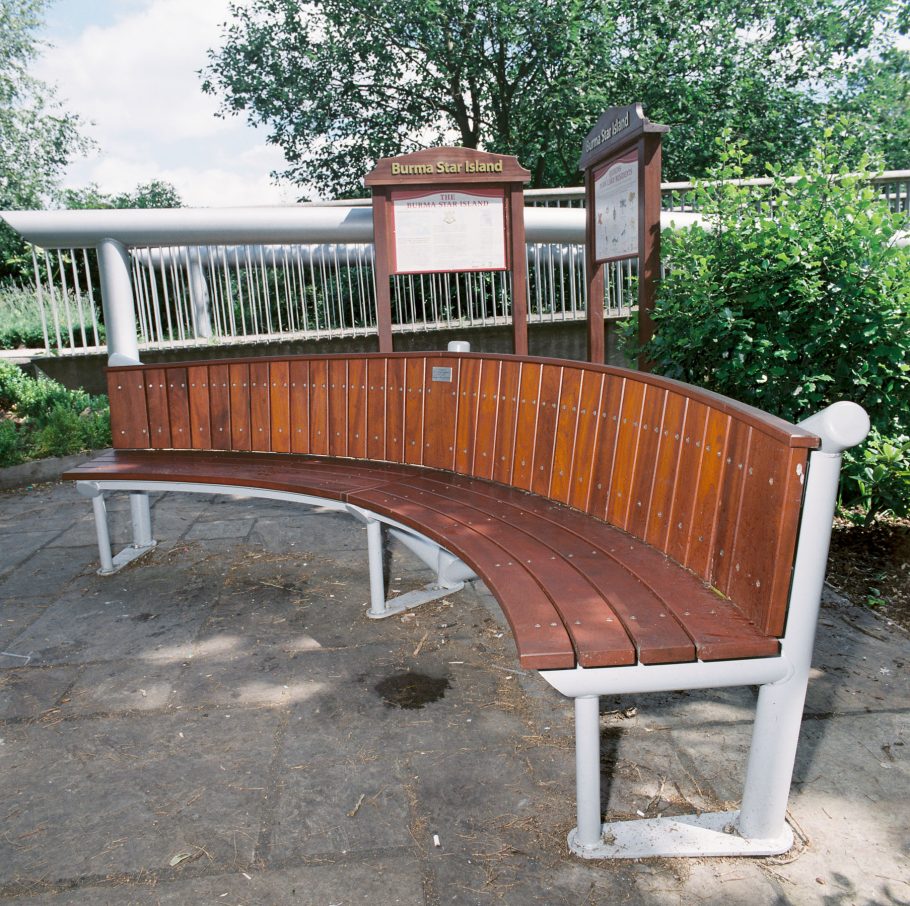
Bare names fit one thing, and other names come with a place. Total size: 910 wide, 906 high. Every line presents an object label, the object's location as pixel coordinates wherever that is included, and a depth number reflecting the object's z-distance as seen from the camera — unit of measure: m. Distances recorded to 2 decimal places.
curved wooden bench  1.96
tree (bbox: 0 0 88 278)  21.67
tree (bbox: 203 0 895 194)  16.23
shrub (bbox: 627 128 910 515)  3.81
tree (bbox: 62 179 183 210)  24.42
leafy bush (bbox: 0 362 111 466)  6.93
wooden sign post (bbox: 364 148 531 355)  4.77
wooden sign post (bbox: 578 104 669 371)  4.09
